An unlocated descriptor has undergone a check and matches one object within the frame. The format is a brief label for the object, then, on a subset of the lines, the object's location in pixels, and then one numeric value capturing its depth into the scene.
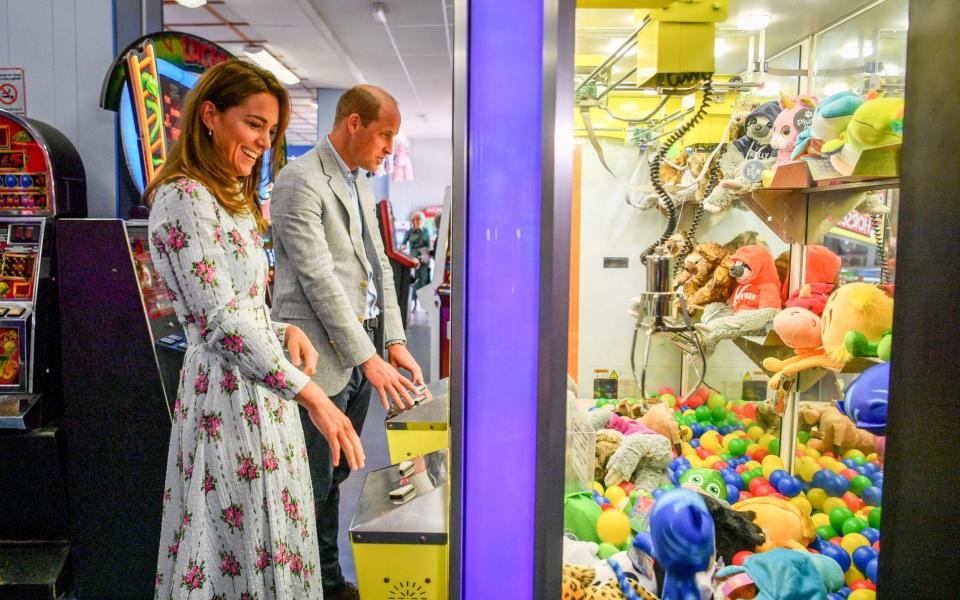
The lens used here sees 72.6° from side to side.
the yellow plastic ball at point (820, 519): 2.06
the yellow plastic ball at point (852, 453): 2.46
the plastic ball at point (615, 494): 1.87
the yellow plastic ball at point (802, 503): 2.09
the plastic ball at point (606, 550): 1.52
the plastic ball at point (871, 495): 2.03
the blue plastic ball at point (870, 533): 1.87
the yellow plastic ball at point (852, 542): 1.88
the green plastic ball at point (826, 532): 2.01
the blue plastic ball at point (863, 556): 1.76
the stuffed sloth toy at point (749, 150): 2.30
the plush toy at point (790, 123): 2.07
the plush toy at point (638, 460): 2.08
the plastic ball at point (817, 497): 2.25
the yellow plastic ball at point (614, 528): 1.57
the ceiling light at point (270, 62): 6.88
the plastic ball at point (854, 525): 1.98
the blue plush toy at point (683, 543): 1.16
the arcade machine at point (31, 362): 2.20
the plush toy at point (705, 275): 2.90
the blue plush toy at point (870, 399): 1.26
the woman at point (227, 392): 1.28
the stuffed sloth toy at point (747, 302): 2.38
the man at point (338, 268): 1.82
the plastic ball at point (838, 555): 1.80
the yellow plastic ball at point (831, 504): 2.17
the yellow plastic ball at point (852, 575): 1.72
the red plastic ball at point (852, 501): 2.13
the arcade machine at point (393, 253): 5.34
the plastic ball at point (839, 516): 2.06
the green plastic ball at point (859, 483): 2.19
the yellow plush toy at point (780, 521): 1.84
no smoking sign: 2.58
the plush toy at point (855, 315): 1.71
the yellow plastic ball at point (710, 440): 2.78
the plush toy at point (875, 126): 1.53
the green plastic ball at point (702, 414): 3.10
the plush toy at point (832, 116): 1.70
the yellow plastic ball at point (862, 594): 1.55
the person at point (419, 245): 9.83
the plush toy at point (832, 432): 2.52
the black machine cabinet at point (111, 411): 2.14
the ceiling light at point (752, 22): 2.40
